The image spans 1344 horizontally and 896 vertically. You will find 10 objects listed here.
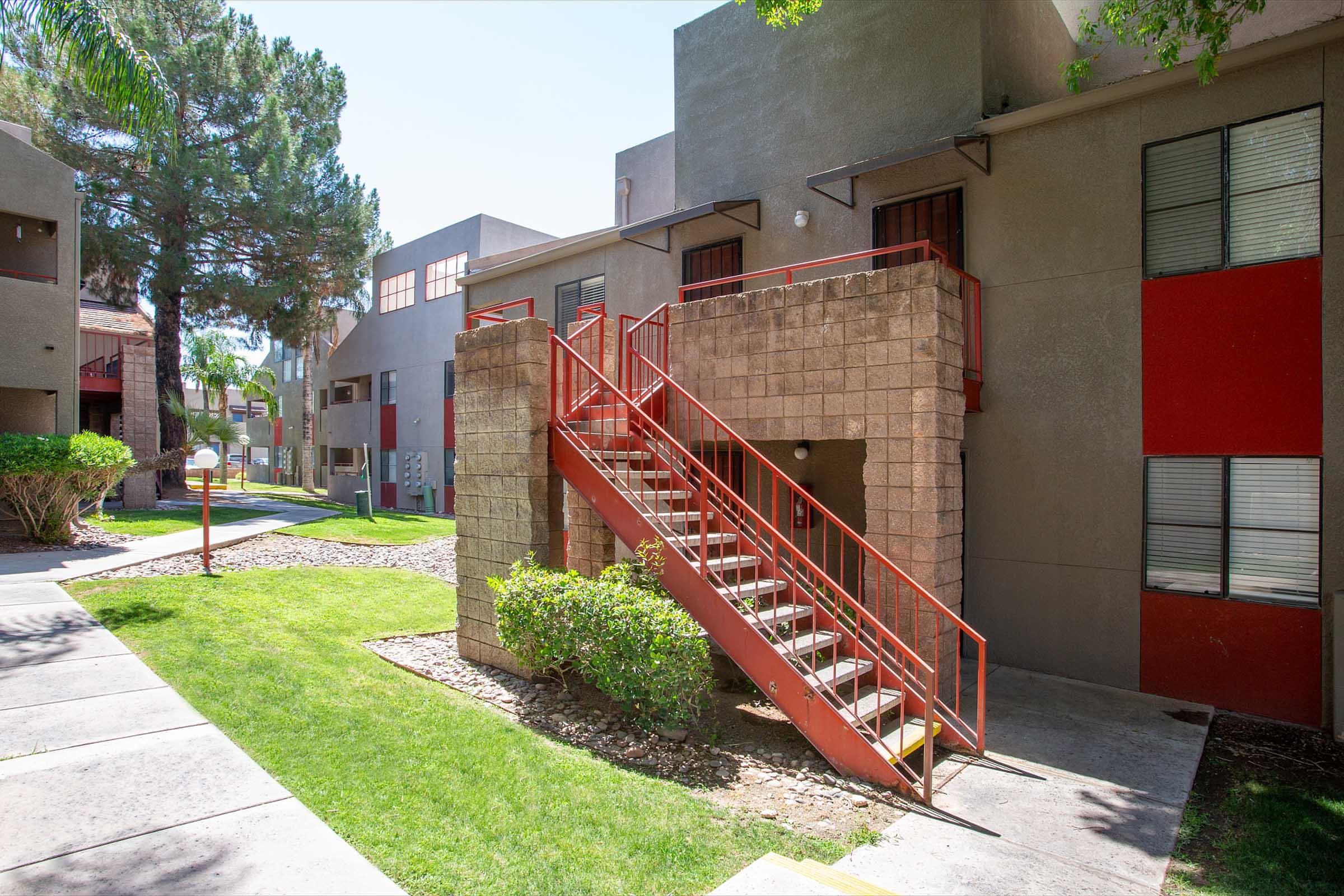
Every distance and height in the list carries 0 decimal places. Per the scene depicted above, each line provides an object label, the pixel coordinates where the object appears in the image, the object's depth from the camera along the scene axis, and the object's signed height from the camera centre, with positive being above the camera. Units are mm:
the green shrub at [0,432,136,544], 10750 -482
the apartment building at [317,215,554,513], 23109 +2602
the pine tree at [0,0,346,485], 18875 +7404
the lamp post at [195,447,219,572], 9914 -320
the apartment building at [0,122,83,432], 12633 +2546
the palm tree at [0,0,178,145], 8609 +4793
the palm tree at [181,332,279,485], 32594 +3449
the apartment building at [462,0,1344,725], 6465 +946
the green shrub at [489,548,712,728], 5277 -1466
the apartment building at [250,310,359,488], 36594 +1660
